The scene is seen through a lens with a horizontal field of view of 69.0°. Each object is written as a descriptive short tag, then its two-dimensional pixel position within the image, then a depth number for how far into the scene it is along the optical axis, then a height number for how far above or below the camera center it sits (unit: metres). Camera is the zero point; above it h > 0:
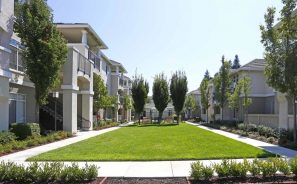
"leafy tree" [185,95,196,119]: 45.86 -1.34
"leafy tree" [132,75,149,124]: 29.86 +0.66
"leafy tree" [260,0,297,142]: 11.10 +2.52
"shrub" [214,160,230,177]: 5.54 -1.85
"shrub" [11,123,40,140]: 11.91 -1.78
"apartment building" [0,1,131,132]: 11.96 +1.08
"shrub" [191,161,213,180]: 5.47 -1.90
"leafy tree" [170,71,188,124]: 29.97 +1.21
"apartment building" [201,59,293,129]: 25.42 +0.93
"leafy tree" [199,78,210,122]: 33.52 +0.75
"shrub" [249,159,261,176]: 5.58 -1.84
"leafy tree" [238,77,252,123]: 18.36 +0.75
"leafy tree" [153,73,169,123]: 29.80 +0.66
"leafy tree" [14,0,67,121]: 13.00 +3.23
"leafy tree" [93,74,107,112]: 23.02 +0.50
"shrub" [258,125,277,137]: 14.18 -2.30
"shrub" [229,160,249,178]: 5.49 -1.84
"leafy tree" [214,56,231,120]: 25.20 +1.75
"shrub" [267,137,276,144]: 12.42 -2.46
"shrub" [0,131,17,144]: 10.33 -1.95
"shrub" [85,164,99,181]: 5.49 -1.91
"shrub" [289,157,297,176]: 5.57 -1.78
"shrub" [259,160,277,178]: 5.57 -1.84
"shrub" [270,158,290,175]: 5.61 -1.78
